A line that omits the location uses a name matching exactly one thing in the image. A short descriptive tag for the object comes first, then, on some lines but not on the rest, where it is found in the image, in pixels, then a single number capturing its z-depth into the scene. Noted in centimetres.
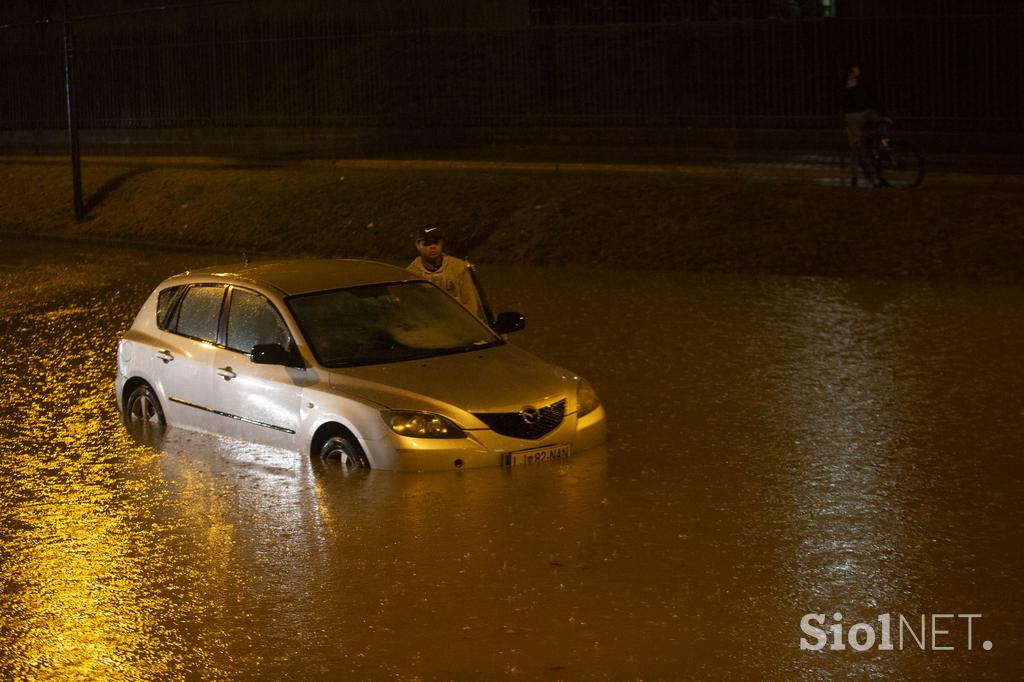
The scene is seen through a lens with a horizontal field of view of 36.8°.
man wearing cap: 1166
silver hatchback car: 945
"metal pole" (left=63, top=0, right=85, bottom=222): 2781
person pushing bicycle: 2127
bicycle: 2105
